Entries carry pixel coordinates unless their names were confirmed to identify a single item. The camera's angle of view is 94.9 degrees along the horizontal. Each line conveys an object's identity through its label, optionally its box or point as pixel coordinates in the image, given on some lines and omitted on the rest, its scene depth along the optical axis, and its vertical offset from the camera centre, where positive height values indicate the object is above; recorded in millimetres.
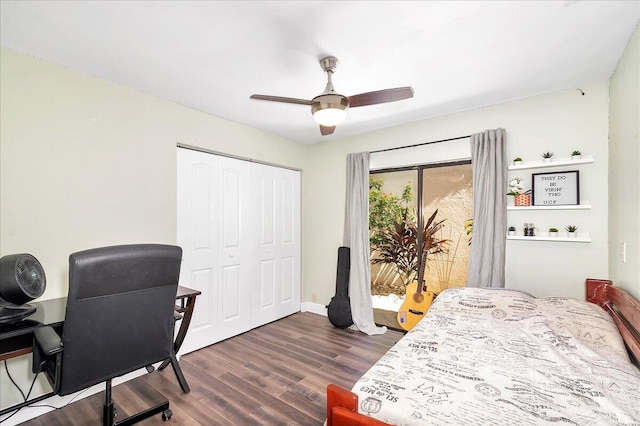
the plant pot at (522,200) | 2746 +155
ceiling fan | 1933 +789
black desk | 1536 -635
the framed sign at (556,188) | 2561 +255
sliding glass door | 3367 -139
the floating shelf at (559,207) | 2479 +84
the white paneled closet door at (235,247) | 3363 -401
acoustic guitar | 3328 -1008
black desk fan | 1647 -428
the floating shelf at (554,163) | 2484 +474
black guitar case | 3676 -1077
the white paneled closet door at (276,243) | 3793 -398
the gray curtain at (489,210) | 2826 +60
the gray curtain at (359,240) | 3650 -332
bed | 1175 -783
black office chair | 1483 -599
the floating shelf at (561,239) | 2496 -196
